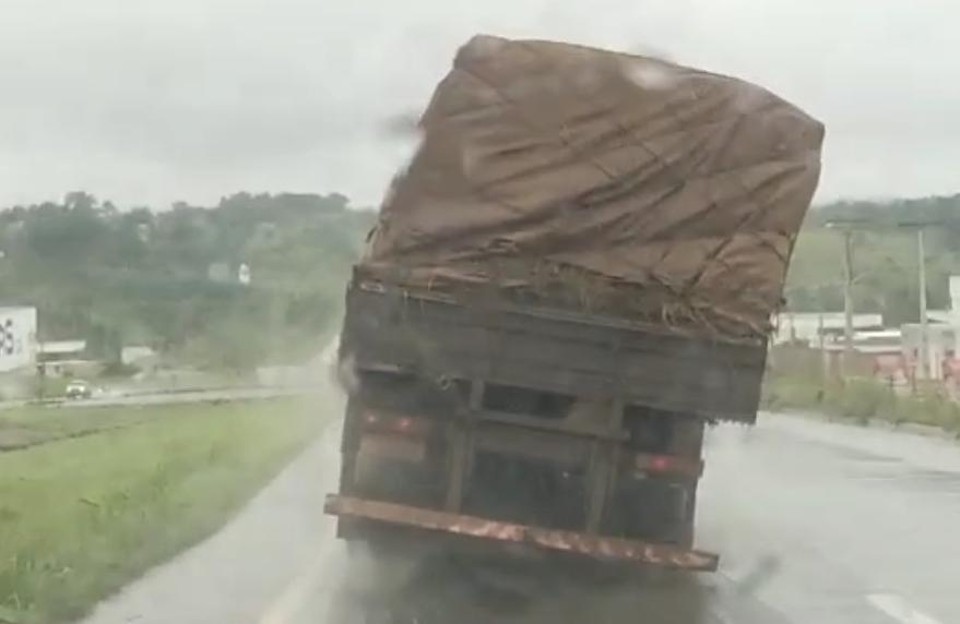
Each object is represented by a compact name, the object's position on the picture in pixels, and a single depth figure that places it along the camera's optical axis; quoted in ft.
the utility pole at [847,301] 184.96
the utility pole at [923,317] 196.24
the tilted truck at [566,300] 35.86
